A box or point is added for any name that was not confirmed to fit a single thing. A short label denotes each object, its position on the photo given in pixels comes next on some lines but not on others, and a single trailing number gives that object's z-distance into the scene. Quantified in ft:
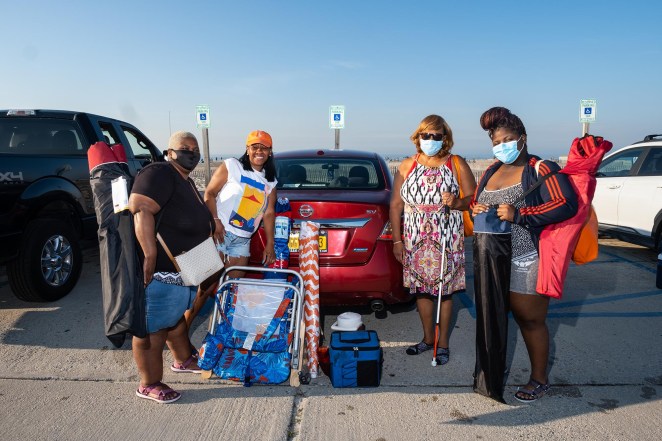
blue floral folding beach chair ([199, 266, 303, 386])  11.07
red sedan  12.58
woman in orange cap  12.25
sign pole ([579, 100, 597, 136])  38.73
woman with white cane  11.73
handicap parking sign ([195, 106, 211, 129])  42.98
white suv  22.48
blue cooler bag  10.90
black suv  15.01
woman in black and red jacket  9.81
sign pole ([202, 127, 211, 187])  43.91
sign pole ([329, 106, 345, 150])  43.47
